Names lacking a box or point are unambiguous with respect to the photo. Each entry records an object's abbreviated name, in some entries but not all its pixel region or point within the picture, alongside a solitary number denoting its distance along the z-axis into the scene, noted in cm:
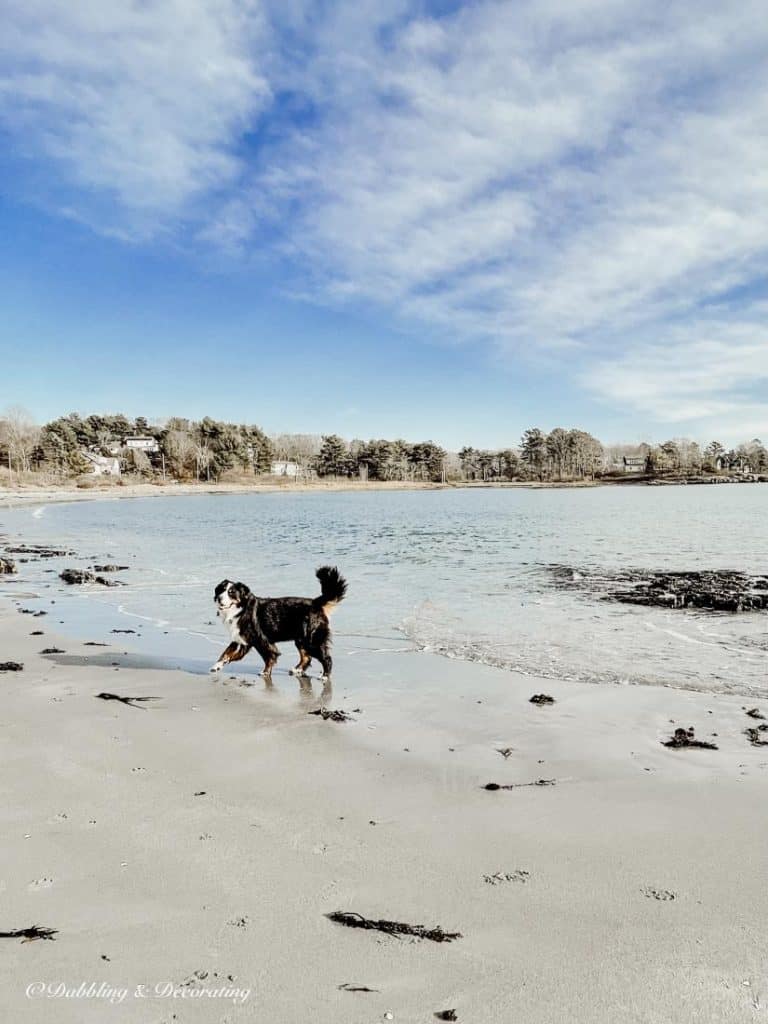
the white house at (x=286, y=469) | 14338
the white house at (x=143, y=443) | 13050
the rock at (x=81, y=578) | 1442
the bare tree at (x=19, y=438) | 9694
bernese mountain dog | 723
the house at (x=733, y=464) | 18486
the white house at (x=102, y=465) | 10850
